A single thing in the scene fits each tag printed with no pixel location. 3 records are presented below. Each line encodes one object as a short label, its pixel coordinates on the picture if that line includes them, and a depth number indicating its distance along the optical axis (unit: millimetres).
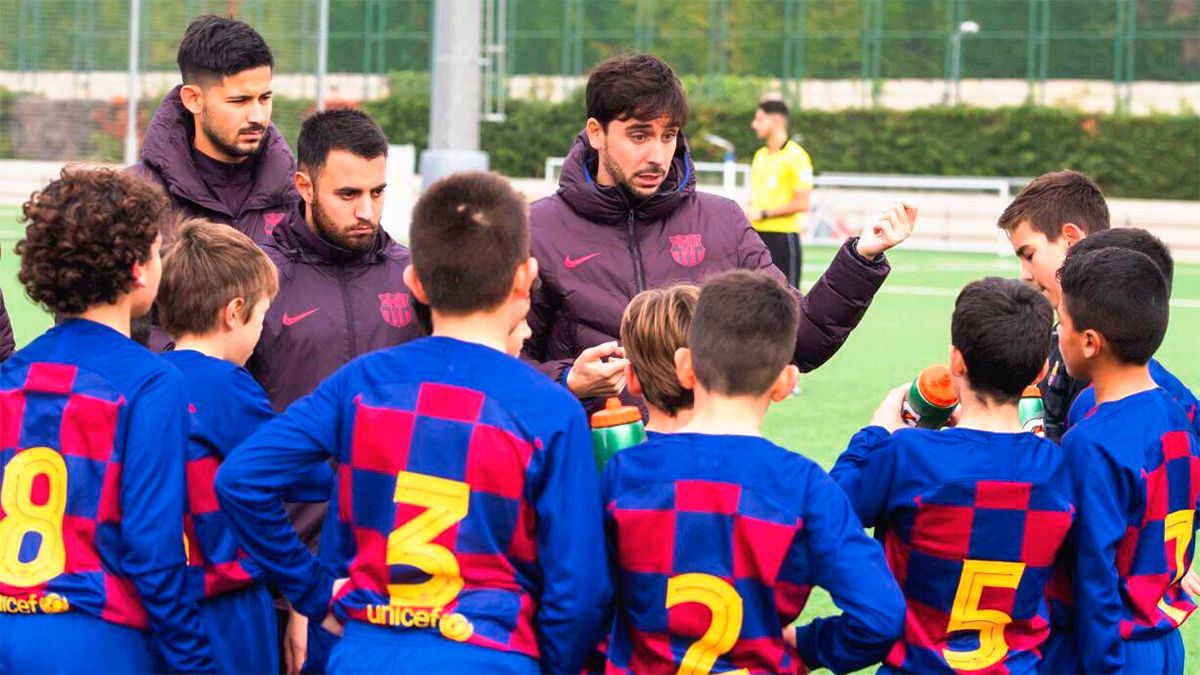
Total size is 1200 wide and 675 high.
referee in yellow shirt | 13648
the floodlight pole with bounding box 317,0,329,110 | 21719
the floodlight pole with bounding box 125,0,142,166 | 22281
